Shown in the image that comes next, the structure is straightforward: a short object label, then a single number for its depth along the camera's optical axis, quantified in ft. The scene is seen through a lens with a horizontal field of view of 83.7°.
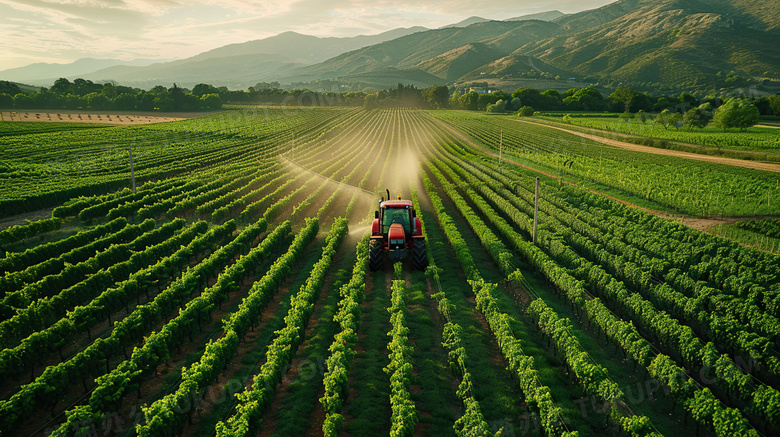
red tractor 62.69
